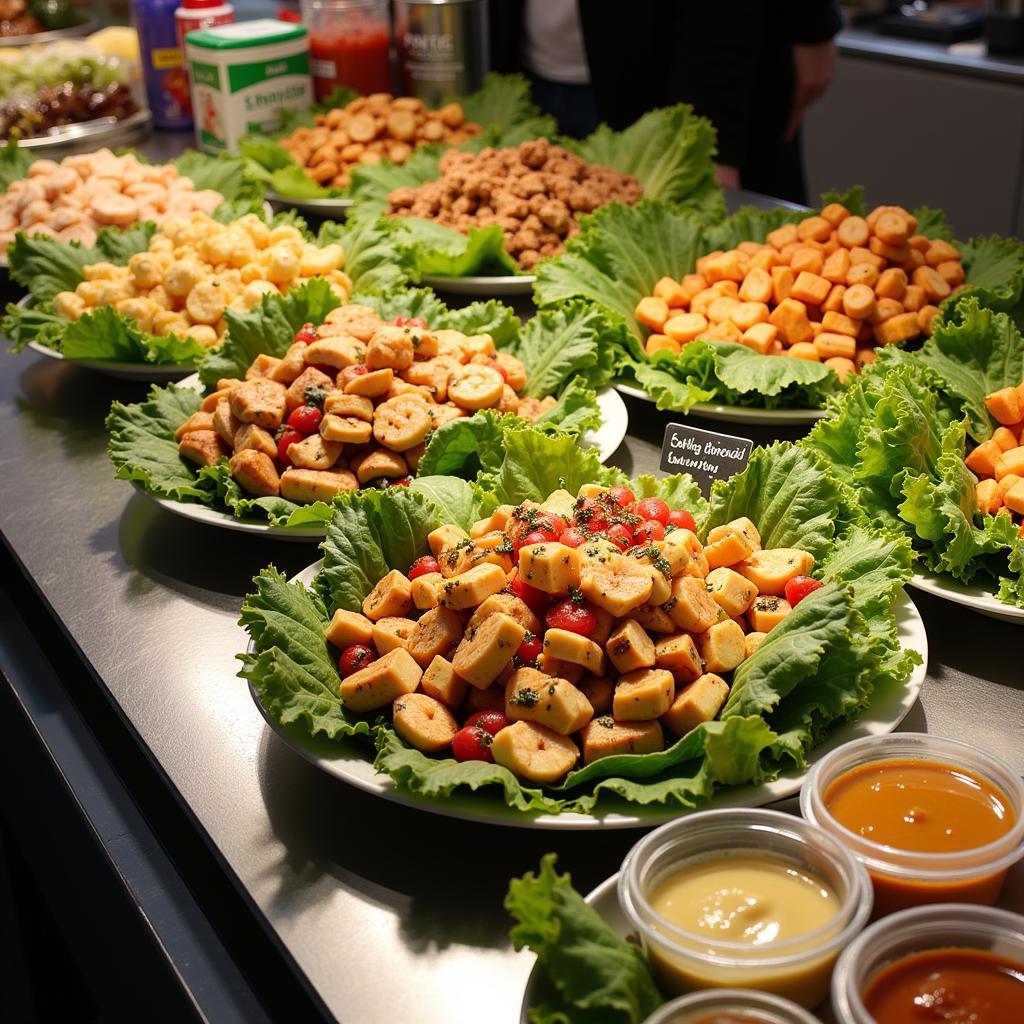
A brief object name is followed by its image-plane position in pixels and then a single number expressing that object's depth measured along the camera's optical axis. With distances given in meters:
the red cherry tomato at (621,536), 1.64
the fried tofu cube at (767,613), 1.61
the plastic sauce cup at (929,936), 1.07
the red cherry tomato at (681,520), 1.77
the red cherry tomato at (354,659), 1.62
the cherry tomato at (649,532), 1.67
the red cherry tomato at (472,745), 1.47
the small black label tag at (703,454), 2.01
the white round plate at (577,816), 1.37
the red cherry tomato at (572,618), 1.53
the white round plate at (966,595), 1.74
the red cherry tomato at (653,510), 1.76
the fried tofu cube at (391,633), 1.63
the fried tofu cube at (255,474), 2.07
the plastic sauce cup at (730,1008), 1.02
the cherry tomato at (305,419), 2.14
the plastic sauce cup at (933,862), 1.18
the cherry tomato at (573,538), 1.63
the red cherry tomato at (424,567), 1.74
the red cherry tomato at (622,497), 1.76
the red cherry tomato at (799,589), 1.65
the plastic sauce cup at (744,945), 1.09
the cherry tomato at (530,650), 1.54
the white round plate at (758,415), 2.33
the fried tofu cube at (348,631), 1.65
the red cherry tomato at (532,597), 1.59
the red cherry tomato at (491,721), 1.49
